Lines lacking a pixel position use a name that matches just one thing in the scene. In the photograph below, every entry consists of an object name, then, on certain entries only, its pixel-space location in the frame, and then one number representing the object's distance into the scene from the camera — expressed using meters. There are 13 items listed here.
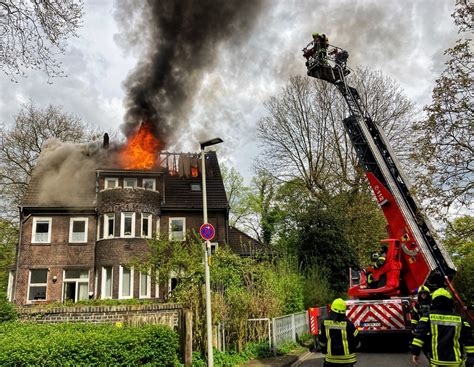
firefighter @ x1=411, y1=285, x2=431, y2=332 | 10.27
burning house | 22.92
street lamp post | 8.96
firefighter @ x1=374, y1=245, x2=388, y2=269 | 12.80
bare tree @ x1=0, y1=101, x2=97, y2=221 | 29.83
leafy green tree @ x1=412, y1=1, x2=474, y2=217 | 10.69
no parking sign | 10.11
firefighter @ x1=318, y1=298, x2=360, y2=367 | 6.44
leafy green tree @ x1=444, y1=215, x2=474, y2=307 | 11.23
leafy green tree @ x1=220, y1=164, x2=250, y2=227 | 42.75
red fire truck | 11.48
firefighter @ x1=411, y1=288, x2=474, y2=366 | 5.66
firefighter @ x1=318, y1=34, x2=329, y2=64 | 16.02
